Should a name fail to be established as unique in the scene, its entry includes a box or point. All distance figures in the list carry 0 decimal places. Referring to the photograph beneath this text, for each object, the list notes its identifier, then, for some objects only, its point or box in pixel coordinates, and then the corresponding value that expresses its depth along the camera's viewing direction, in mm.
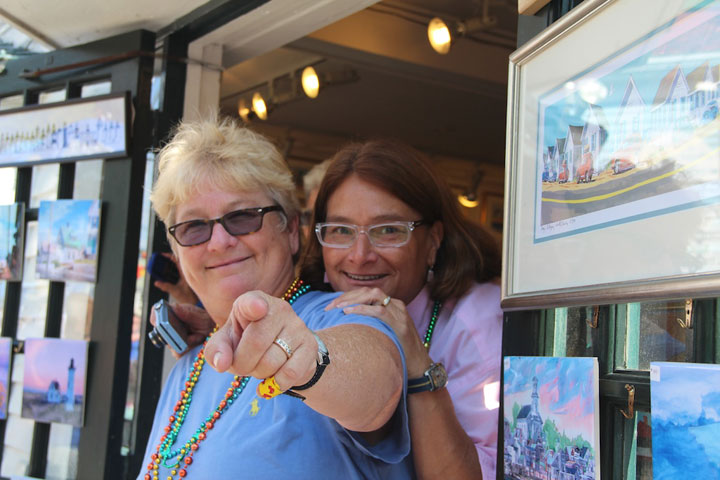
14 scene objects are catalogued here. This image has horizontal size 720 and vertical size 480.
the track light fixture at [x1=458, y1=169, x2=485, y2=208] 7801
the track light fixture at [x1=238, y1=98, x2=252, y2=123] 5617
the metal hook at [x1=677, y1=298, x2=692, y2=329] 858
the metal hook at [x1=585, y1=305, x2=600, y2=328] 1014
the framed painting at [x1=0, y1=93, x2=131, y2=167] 2506
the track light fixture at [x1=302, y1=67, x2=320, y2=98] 4902
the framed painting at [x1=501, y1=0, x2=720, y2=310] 824
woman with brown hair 1664
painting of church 980
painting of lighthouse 2461
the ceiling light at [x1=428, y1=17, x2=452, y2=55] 4230
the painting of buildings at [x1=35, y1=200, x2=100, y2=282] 2527
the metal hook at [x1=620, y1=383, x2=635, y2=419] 927
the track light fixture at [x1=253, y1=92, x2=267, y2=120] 5352
